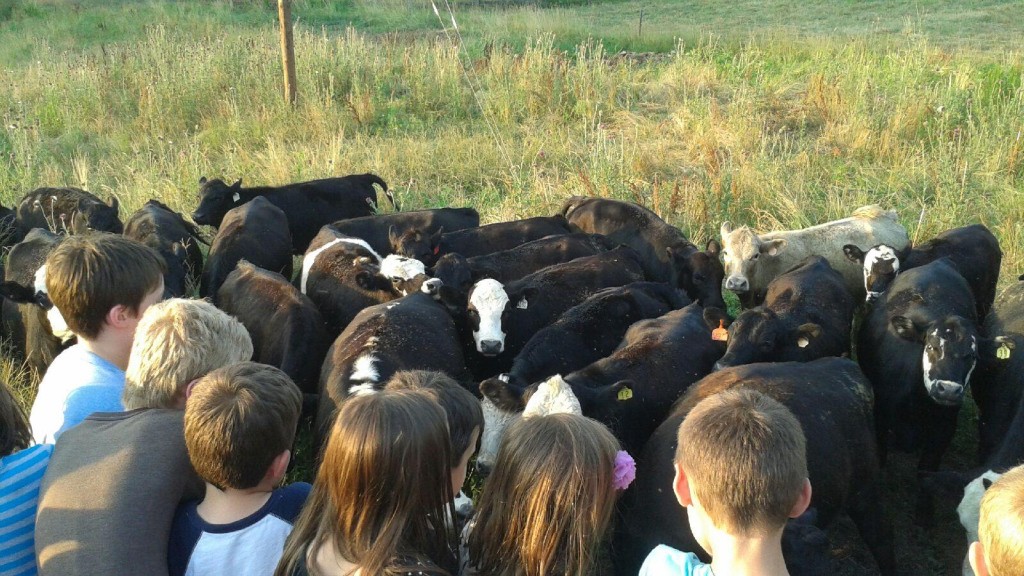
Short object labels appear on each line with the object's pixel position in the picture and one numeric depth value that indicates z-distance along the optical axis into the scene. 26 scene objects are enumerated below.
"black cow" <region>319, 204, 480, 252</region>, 8.29
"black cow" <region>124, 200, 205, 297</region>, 7.13
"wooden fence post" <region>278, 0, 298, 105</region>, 12.15
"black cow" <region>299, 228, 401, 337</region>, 6.82
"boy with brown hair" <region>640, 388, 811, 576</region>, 2.57
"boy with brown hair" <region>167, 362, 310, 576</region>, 2.81
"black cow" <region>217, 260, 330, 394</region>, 5.94
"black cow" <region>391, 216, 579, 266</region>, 7.62
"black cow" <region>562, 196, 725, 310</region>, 7.52
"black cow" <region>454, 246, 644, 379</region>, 6.32
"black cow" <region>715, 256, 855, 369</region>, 5.50
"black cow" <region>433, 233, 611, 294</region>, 6.93
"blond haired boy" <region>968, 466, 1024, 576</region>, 2.23
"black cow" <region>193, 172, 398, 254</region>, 9.04
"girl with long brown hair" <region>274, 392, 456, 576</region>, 2.70
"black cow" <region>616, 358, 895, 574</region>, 4.26
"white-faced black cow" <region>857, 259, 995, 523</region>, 5.28
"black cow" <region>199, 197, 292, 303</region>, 7.42
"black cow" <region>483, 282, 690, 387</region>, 5.77
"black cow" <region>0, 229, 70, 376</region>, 5.55
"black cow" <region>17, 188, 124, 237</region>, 8.20
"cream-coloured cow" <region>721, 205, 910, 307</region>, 7.89
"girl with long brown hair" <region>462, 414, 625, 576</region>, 2.91
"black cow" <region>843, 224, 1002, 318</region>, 7.13
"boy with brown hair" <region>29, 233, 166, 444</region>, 3.67
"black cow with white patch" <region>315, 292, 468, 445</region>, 5.16
